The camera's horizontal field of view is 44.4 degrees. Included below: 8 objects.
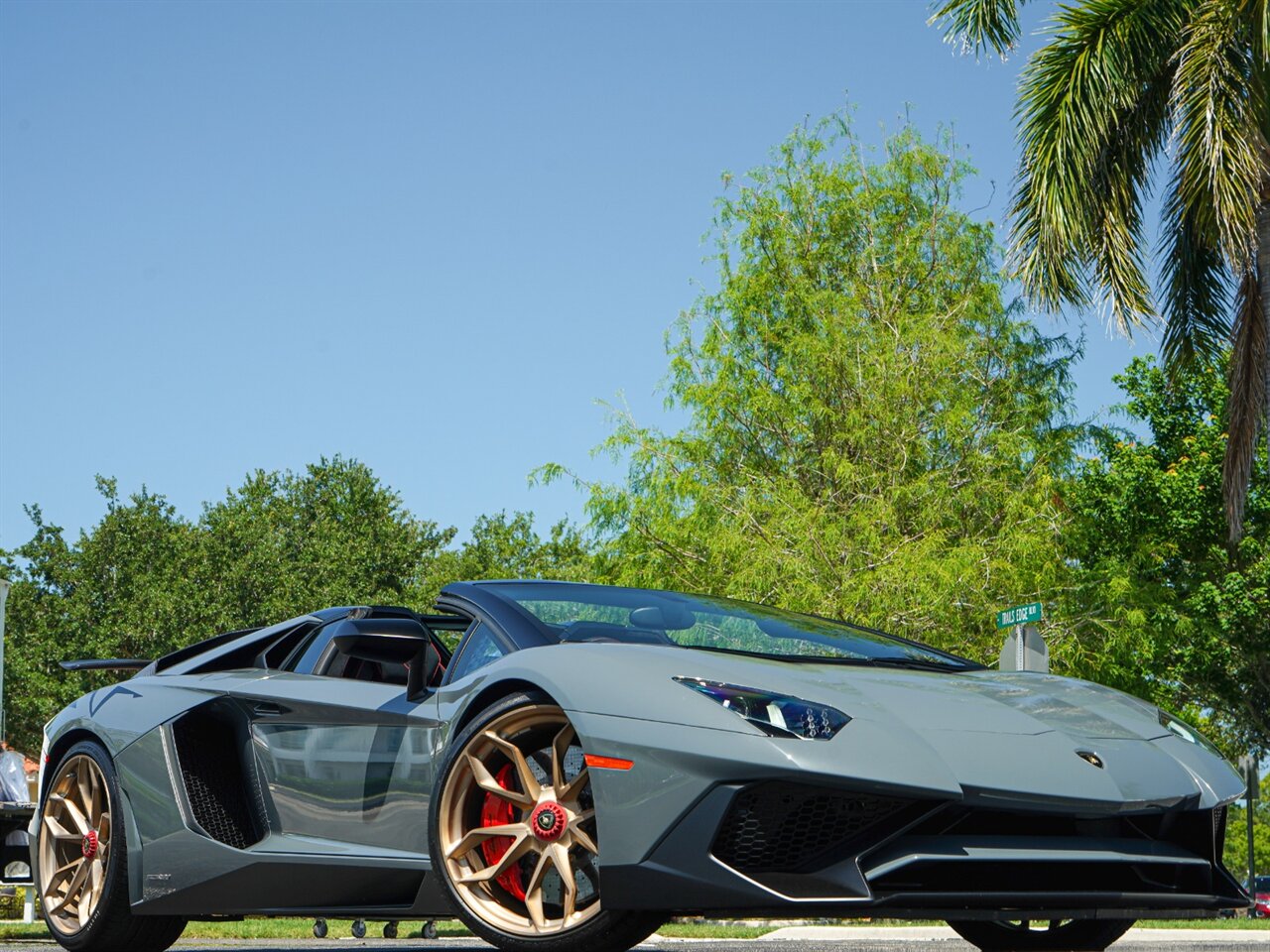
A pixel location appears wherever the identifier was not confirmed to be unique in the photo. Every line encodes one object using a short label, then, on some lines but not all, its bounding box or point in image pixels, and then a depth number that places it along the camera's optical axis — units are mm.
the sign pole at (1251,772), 22812
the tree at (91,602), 51531
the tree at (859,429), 20703
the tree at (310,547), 53875
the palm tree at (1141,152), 14898
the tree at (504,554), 58656
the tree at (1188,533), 29203
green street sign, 12195
